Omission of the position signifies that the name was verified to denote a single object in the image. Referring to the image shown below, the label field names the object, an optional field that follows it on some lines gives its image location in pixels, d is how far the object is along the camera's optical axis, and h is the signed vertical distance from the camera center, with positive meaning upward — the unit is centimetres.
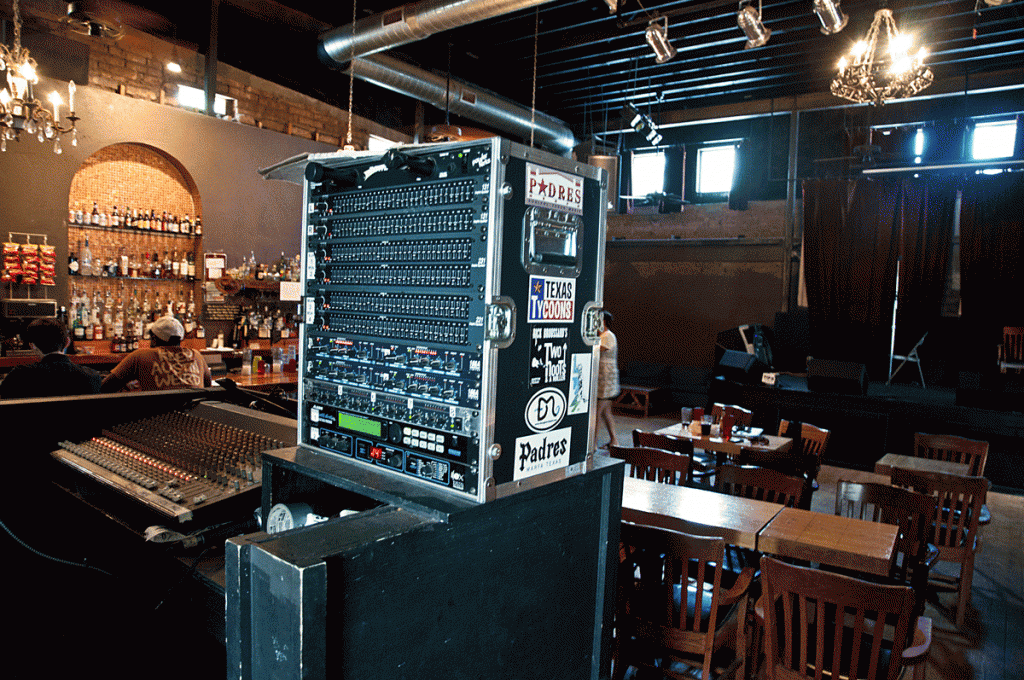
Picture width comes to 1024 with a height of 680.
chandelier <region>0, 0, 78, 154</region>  431 +118
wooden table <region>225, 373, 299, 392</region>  590 -88
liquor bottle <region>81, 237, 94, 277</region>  588 +13
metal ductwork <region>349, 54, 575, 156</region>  675 +220
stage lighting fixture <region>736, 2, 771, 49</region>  524 +224
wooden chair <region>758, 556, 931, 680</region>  199 -103
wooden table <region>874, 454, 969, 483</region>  421 -100
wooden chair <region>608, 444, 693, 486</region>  392 -97
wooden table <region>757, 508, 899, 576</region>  253 -93
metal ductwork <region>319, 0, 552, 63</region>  512 +223
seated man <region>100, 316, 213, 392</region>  401 -52
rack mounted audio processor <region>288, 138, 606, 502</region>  126 -4
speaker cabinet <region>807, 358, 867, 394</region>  765 -80
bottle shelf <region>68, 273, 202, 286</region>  593 +0
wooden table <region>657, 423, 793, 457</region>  486 -104
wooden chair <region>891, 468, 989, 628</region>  358 -112
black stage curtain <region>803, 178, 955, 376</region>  897 +69
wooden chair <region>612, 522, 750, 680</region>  237 -120
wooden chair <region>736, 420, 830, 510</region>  411 -99
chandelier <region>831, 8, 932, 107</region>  499 +192
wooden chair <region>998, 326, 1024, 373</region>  818 -38
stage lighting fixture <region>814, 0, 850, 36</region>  490 +219
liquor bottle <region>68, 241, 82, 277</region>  577 +10
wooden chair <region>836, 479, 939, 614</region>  295 -98
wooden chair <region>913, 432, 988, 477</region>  459 -95
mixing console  162 -50
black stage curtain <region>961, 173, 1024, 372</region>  845 +66
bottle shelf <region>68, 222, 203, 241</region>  594 +46
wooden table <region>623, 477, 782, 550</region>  280 -95
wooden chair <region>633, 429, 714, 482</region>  464 -100
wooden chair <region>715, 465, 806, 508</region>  339 -93
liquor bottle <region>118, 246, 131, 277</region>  611 +12
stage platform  672 -118
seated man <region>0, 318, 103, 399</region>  354 -53
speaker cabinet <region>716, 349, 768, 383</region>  880 -85
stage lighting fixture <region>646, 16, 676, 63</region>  583 +231
